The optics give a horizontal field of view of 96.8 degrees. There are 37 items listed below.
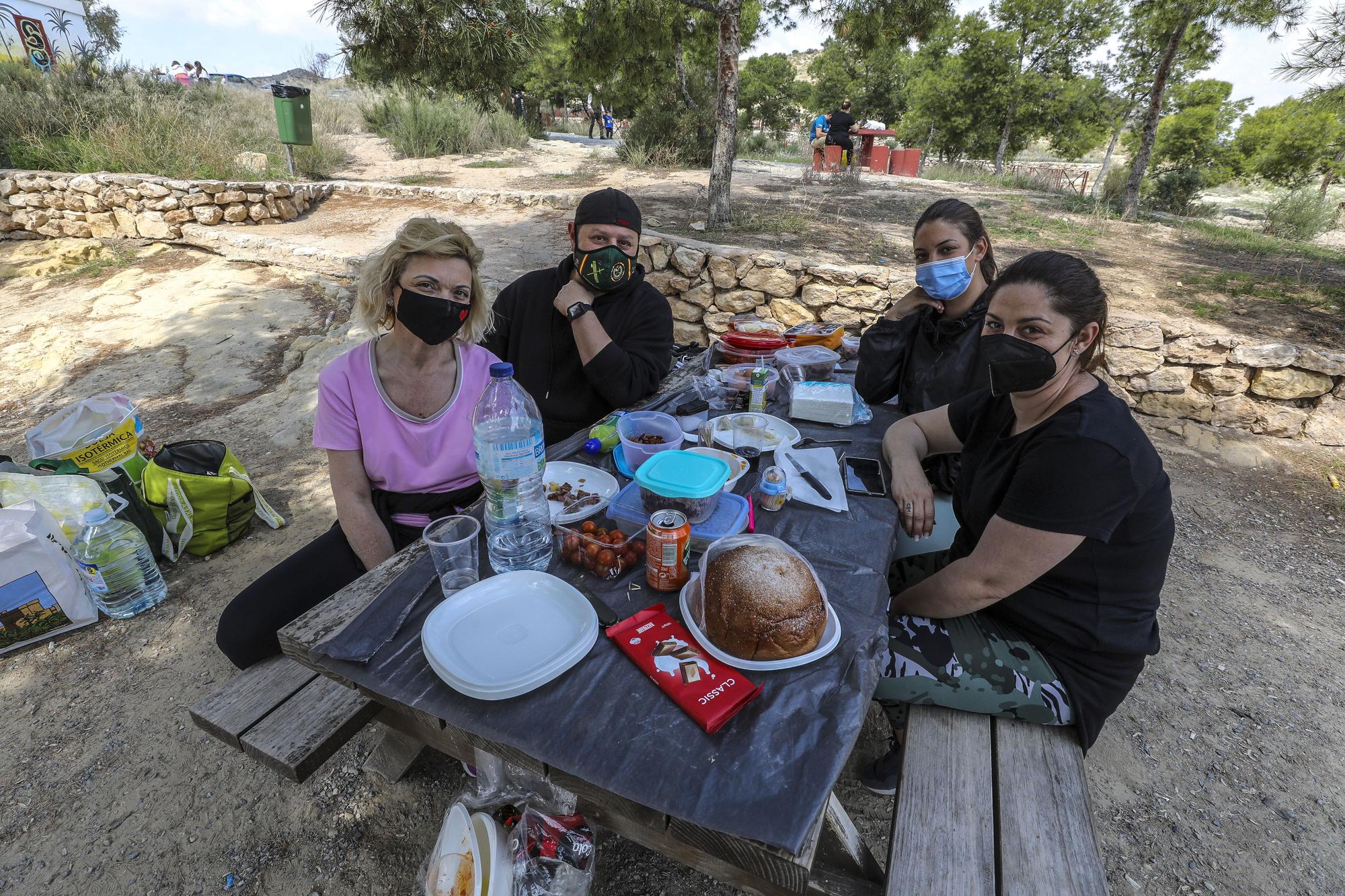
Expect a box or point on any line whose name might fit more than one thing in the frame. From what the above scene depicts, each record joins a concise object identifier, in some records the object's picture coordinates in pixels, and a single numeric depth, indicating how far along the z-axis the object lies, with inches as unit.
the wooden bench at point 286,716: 64.2
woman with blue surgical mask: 110.1
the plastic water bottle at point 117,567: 113.0
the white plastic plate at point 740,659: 52.1
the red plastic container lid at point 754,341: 137.0
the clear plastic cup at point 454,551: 62.6
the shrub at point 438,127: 585.0
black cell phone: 83.6
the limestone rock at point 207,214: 361.1
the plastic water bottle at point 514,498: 66.3
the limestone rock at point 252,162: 426.0
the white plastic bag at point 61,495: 111.3
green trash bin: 388.5
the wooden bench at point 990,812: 52.5
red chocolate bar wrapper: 47.9
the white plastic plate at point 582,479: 78.8
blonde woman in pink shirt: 86.4
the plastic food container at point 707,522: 69.3
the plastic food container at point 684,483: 68.2
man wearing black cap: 107.1
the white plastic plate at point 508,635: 50.0
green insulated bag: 129.0
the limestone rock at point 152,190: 356.2
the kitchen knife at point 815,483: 81.0
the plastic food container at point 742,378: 115.3
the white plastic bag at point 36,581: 101.5
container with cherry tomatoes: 63.0
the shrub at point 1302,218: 482.3
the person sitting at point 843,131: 592.7
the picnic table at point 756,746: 43.6
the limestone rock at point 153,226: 361.4
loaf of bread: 52.4
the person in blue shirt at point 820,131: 621.0
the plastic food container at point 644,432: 84.6
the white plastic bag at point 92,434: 120.3
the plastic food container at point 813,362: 125.6
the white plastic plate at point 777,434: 94.2
